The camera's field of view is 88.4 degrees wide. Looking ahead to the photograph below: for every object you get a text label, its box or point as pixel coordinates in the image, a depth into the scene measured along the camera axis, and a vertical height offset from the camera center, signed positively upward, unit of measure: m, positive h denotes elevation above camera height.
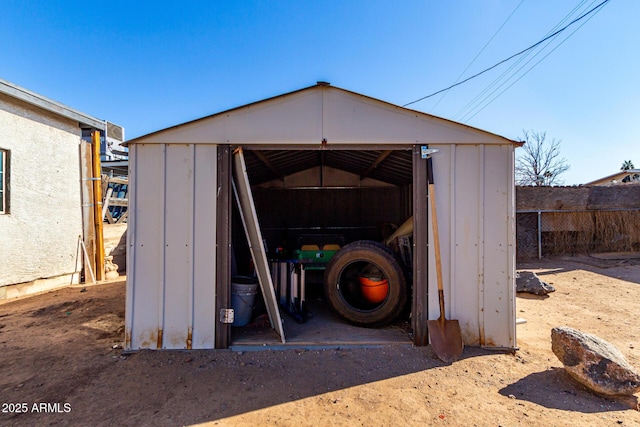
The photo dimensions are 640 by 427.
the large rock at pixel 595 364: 2.76 -1.27
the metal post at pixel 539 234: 9.36 -0.39
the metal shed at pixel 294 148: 3.66 +0.14
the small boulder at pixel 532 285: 6.35 -1.26
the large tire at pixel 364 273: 4.34 -0.83
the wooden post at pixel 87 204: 7.59 +0.40
